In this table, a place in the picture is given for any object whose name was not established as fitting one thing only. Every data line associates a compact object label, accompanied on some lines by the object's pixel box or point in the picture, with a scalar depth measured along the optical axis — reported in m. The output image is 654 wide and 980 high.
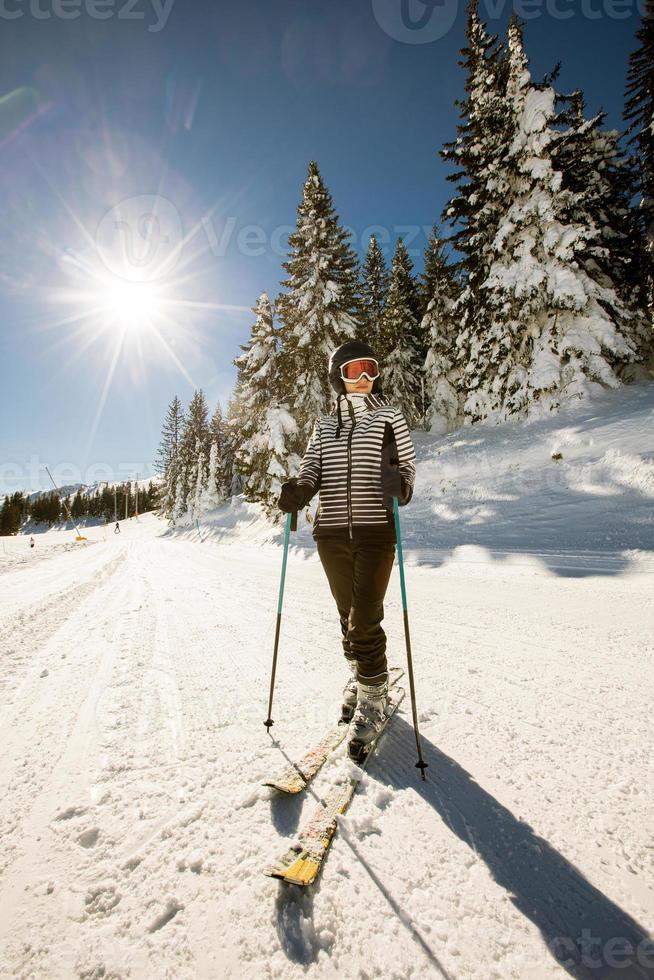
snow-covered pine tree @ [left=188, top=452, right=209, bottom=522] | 48.91
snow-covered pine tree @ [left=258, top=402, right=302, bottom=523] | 18.33
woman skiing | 2.51
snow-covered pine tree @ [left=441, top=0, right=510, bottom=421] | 15.19
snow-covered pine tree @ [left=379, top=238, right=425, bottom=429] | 26.17
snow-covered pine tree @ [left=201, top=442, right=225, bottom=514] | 47.16
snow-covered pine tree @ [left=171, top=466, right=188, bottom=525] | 55.12
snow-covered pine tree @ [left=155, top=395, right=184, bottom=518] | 61.03
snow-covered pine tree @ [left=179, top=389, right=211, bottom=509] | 53.69
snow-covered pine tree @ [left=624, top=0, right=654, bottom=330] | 17.41
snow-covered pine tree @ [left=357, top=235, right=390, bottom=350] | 31.52
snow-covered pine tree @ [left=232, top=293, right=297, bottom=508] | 19.20
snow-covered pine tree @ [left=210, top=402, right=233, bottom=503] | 48.06
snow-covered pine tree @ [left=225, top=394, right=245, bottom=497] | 21.84
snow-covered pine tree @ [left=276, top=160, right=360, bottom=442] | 18.11
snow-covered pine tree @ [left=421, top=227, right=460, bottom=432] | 23.11
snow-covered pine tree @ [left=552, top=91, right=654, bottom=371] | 14.17
